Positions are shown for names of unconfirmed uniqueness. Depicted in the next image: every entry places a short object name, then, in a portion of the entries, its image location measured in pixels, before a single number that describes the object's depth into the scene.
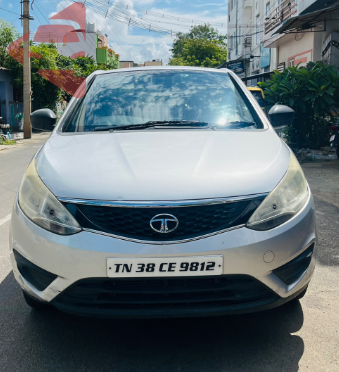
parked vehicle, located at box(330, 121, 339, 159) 9.62
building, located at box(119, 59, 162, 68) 112.50
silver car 2.14
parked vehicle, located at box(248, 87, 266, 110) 12.35
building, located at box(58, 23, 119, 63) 72.44
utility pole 20.43
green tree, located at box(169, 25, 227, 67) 63.94
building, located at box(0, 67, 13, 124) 23.38
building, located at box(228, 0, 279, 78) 31.88
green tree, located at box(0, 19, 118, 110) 24.17
